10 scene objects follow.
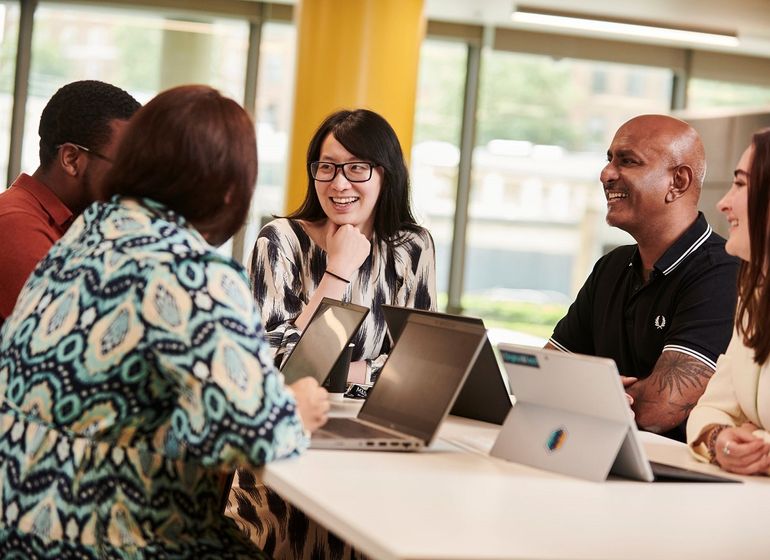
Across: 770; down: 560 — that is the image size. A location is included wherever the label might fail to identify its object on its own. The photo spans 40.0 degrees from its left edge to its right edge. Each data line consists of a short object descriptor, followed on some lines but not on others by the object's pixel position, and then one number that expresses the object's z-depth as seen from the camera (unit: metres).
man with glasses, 2.67
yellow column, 6.69
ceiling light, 8.78
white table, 1.46
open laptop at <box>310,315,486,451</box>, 2.07
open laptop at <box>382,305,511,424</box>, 2.42
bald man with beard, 2.98
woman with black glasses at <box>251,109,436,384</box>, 3.24
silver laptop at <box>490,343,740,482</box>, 1.93
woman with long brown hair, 2.22
